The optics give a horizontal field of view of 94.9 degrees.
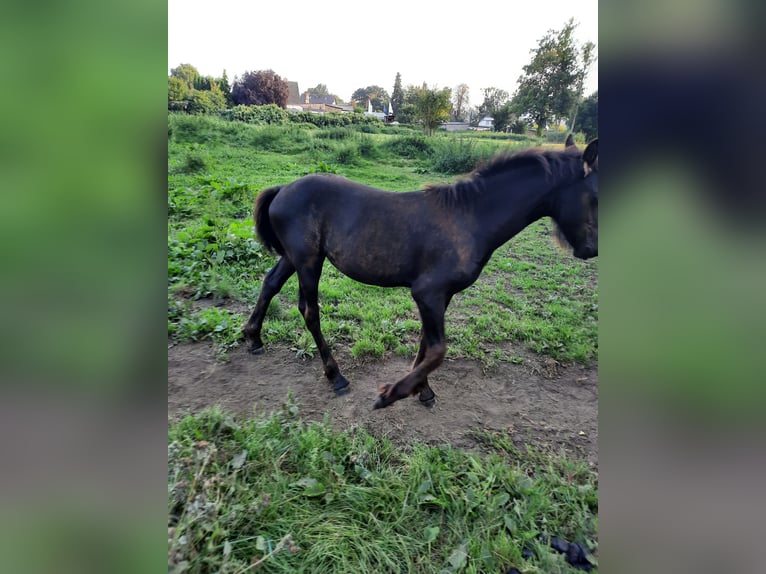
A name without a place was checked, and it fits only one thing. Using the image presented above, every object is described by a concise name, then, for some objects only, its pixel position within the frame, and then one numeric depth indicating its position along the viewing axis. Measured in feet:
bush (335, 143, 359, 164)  42.50
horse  7.64
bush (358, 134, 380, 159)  46.16
